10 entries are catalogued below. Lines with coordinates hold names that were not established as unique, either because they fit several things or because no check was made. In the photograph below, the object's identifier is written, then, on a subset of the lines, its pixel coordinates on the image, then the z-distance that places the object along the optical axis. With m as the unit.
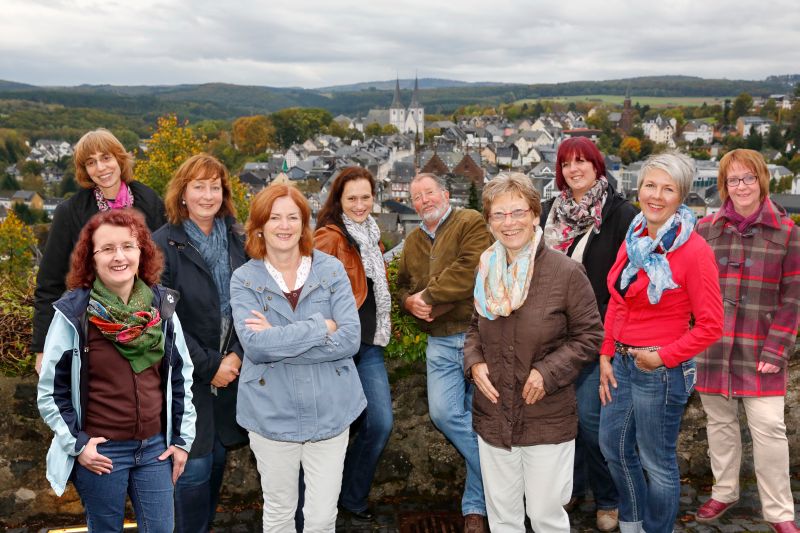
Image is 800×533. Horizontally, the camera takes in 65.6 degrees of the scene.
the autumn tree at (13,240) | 31.08
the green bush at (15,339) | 4.00
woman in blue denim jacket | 2.98
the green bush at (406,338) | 4.24
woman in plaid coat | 3.50
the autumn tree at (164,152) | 27.80
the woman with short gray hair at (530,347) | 2.92
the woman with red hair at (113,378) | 2.61
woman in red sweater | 3.05
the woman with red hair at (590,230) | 3.65
